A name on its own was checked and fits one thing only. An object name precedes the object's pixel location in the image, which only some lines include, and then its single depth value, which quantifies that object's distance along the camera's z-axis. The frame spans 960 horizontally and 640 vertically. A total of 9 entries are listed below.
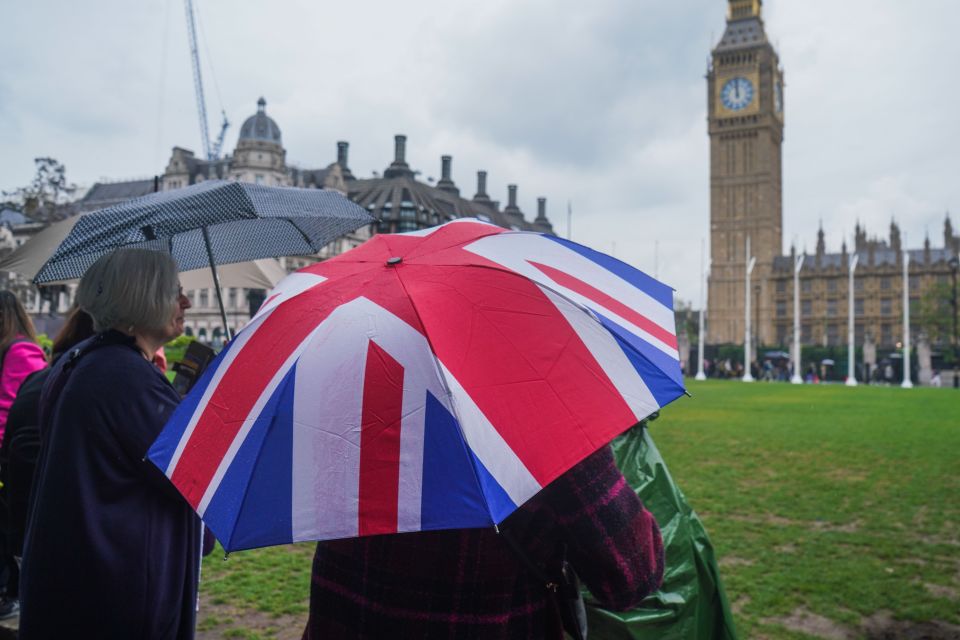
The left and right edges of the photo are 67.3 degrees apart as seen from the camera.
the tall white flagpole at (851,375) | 39.76
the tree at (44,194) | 30.02
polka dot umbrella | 2.80
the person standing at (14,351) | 3.93
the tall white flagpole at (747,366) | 44.38
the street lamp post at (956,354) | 38.59
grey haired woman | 2.14
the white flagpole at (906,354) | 38.00
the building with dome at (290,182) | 53.50
